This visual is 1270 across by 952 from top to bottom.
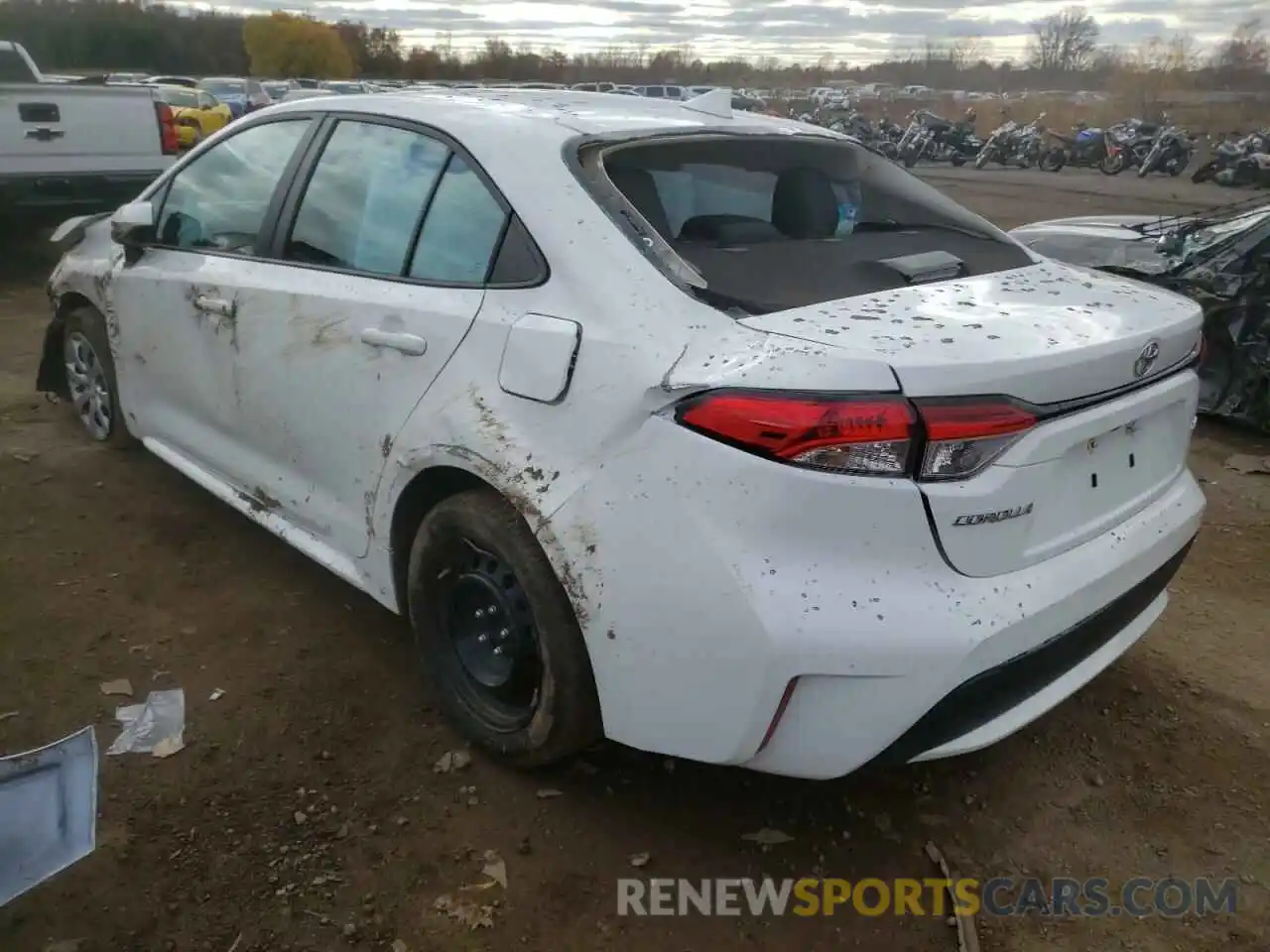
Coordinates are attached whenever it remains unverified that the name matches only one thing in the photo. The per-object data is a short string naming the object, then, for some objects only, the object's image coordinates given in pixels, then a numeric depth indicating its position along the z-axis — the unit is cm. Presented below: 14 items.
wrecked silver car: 539
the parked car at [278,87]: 2970
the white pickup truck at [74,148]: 793
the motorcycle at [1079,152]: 2342
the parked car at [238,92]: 2576
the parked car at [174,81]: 2731
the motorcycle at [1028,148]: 2439
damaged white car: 188
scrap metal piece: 189
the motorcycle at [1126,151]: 2244
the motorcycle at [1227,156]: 1945
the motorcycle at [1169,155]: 2153
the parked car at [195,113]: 1579
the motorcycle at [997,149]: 2519
